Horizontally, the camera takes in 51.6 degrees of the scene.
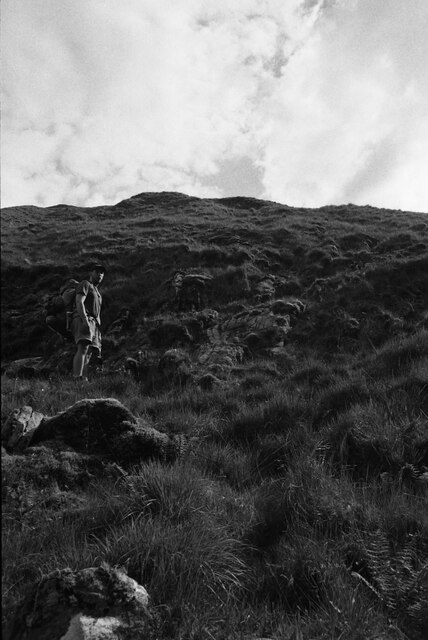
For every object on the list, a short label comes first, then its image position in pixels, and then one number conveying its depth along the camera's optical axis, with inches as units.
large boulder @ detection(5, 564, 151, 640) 86.5
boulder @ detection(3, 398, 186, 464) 166.1
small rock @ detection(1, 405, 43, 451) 145.1
